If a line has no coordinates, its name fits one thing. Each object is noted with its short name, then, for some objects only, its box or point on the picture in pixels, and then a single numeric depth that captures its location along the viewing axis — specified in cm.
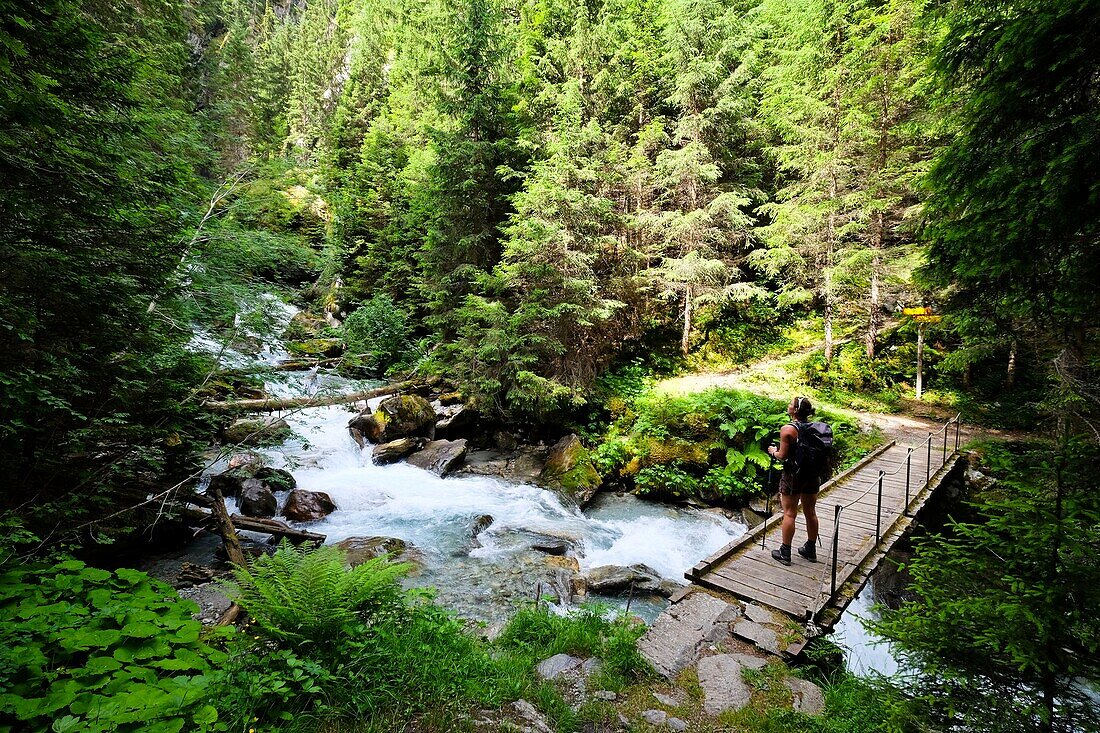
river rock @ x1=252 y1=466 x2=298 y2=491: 960
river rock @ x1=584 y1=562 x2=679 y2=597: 736
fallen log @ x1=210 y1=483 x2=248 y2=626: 694
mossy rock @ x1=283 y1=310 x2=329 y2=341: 1811
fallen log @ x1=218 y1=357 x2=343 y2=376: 1495
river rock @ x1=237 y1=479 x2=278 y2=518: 891
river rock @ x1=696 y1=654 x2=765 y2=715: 376
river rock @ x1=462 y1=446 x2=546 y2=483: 1263
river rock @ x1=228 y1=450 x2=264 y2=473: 931
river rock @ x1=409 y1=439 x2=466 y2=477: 1252
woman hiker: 577
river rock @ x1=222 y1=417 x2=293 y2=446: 809
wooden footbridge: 535
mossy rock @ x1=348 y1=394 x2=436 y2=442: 1356
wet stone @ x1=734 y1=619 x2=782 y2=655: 456
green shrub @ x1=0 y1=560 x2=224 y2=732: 226
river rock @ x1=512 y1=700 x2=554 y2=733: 326
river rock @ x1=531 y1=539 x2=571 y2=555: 870
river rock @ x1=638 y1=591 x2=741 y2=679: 437
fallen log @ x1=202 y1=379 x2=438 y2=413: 880
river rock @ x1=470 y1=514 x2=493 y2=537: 938
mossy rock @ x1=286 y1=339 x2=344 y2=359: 1482
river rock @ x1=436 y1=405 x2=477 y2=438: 1446
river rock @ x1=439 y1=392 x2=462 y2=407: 1586
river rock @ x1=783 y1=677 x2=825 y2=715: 366
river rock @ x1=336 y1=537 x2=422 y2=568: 791
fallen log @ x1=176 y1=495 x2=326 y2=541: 793
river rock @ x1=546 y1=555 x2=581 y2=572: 808
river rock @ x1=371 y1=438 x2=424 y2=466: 1271
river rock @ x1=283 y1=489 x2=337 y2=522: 927
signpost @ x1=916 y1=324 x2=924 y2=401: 1302
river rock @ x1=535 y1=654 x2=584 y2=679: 409
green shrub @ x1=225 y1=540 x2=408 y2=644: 341
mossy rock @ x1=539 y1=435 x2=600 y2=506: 1133
